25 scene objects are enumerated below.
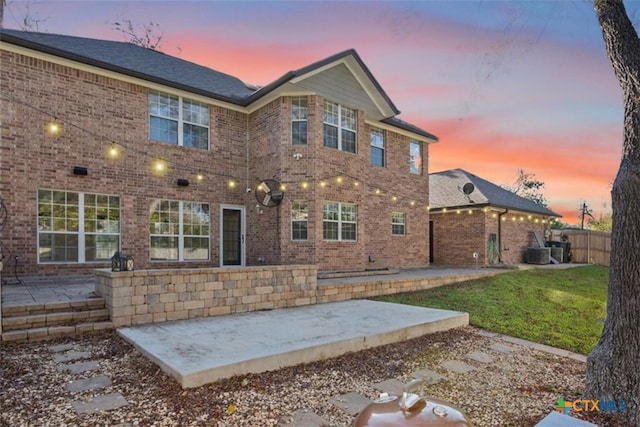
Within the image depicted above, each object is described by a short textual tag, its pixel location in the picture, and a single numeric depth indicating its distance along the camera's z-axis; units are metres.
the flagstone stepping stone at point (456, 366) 4.53
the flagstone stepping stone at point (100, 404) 3.16
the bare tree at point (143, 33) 16.38
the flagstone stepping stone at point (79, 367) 4.09
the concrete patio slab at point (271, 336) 4.00
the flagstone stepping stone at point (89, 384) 3.61
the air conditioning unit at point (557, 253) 18.44
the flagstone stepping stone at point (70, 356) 4.40
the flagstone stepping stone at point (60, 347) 4.76
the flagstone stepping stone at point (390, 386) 3.81
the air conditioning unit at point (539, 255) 17.00
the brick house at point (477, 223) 15.59
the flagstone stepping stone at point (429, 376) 4.13
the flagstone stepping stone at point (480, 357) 5.00
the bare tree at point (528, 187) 37.91
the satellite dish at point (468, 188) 16.14
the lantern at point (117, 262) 5.84
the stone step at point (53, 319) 5.13
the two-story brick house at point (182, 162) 8.32
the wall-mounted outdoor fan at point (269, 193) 10.74
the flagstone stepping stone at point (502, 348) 5.52
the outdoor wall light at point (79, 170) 8.77
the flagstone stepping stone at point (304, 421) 3.04
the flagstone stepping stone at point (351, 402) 3.37
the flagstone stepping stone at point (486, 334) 6.34
